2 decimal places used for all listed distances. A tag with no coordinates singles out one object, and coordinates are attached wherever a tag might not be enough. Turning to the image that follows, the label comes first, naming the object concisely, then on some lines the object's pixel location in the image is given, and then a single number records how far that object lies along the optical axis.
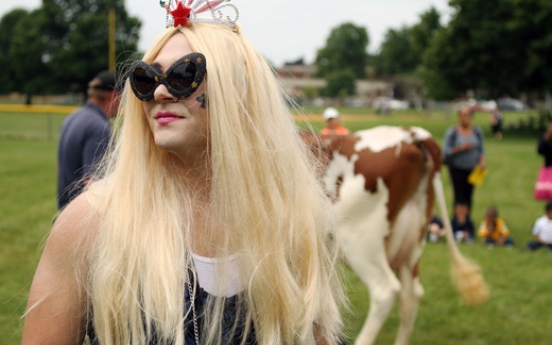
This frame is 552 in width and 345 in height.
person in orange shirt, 8.55
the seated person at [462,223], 9.03
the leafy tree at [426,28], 35.69
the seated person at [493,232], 8.72
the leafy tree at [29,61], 57.84
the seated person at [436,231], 8.87
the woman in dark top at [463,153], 9.05
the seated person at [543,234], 8.38
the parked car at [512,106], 62.59
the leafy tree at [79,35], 53.97
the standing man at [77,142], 4.99
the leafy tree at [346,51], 98.56
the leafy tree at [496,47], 29.25
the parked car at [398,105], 73.90
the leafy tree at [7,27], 72.90
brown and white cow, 5.09
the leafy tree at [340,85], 83.00
